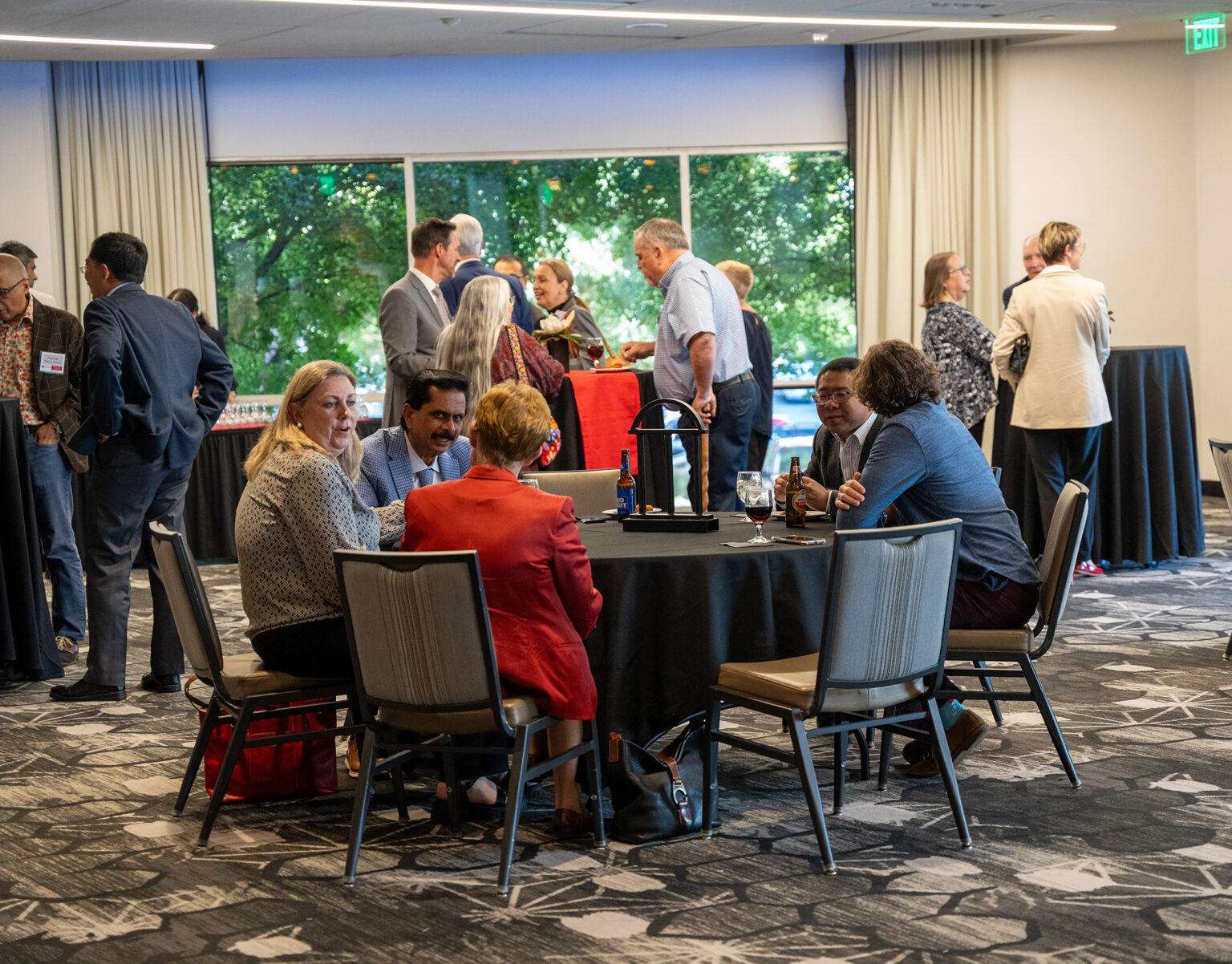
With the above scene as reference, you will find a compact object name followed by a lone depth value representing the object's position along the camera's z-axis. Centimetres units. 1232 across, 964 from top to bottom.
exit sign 905
